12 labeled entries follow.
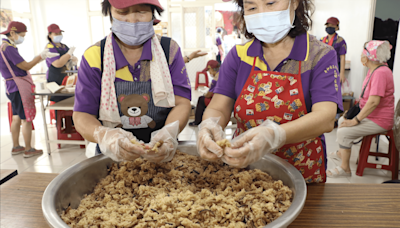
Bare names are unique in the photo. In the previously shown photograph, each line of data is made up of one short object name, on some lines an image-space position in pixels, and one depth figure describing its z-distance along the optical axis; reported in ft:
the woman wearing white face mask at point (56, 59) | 14.07
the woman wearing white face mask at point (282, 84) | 3.51
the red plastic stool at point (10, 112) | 14.86
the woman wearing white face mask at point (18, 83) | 12.02
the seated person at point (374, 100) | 9.27
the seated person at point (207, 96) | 14.56
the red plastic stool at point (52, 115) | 17.74
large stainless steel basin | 2.28
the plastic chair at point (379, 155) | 9.48
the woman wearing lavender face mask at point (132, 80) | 4.18
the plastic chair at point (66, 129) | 12.72
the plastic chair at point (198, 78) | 25.95
